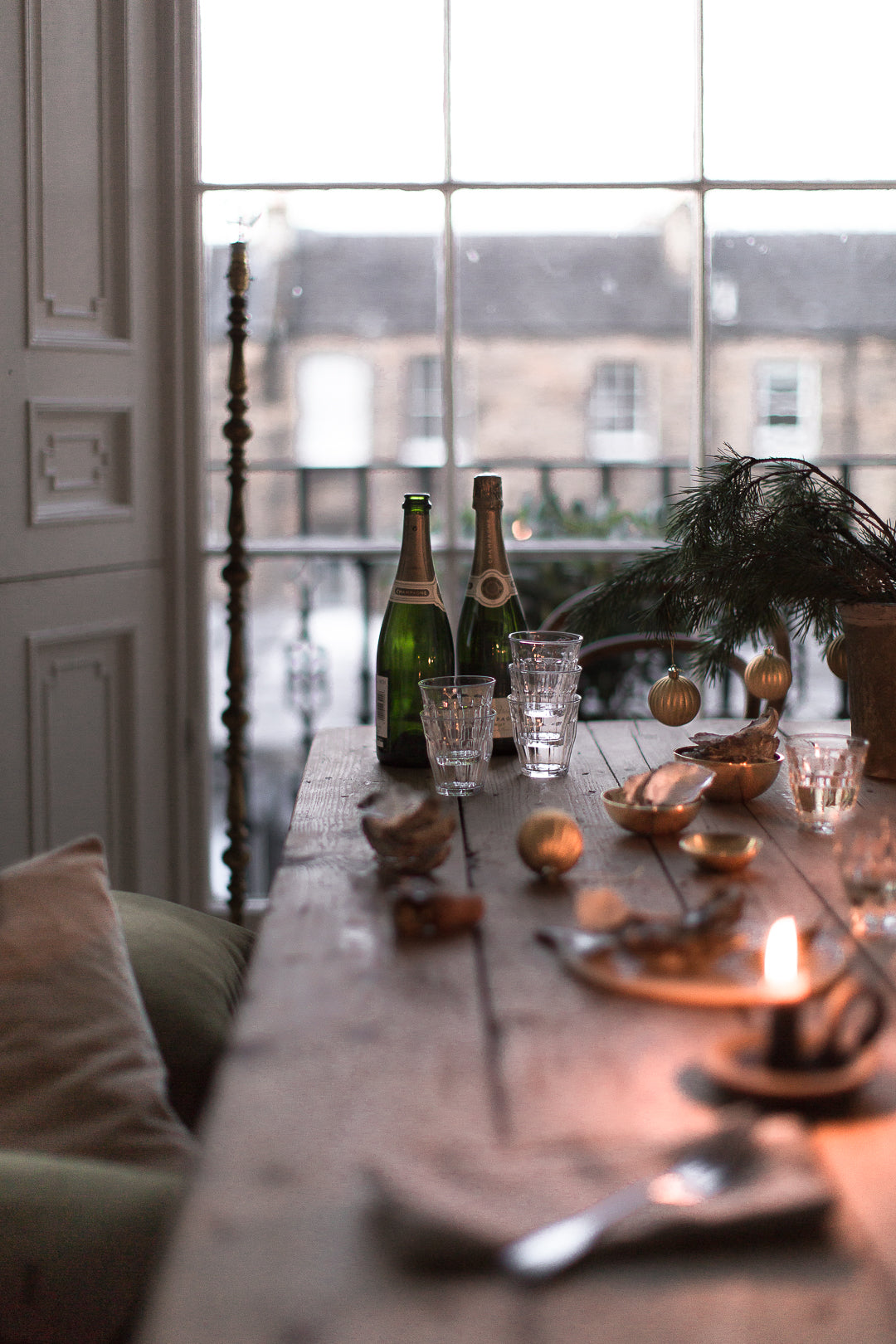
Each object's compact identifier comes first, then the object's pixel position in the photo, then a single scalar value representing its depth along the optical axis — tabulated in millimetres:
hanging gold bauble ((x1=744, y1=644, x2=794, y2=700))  1545
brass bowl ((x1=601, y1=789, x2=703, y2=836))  1228
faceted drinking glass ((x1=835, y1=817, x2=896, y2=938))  992
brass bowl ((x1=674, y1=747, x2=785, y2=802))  1360
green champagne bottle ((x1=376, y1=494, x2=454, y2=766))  1547
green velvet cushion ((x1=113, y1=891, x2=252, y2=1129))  1279
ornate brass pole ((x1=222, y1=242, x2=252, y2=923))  2412
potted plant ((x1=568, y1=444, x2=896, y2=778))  1444
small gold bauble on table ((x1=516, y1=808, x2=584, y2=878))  1088
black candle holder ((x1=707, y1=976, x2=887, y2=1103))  710
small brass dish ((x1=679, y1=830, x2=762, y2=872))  1115
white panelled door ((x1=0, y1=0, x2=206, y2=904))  2414
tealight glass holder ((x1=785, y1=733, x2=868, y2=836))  1247
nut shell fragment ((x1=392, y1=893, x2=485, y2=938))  970
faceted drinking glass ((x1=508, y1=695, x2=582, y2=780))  1479
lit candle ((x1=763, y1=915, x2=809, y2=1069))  733
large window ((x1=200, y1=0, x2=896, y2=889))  2703
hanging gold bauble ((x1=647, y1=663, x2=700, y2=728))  1499
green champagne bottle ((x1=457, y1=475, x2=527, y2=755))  1587
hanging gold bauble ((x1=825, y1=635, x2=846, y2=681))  1582
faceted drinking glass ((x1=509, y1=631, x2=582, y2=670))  1494
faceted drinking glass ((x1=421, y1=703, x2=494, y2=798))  1363
